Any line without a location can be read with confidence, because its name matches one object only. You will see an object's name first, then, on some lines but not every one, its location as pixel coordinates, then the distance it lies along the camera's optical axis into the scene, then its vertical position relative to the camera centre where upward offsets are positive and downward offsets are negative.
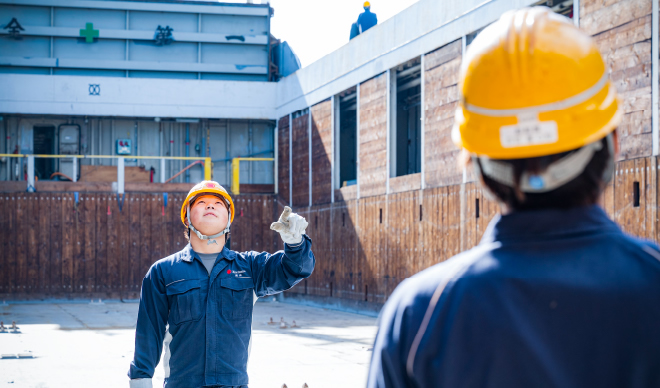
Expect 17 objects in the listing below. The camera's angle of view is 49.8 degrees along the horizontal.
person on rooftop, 19.38 +4.80
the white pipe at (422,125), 15.91 +1.60
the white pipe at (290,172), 23.10 +0.77
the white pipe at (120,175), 22.41 +0.66
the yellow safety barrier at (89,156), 21.59 +1.23
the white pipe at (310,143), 21.62 +1.61
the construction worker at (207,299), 4.03 -0.61
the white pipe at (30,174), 21.55 +0.67
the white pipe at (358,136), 18.75 +1.59
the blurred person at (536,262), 1.35 -0.13
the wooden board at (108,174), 22.73 +0.71
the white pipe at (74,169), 22.08 +0.83
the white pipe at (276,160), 24.11 +1.24
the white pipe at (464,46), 14.43 +3.05
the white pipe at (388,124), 17.28 +1.76
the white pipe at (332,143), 20.11 +1.50
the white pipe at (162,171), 22.70 +0.81
